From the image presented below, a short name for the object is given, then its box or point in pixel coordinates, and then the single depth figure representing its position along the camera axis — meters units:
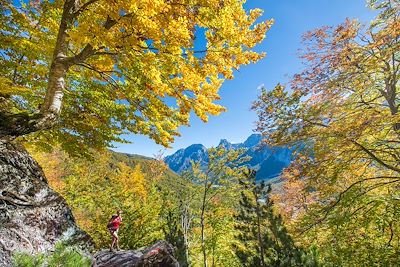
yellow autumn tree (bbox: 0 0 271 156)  5.18
